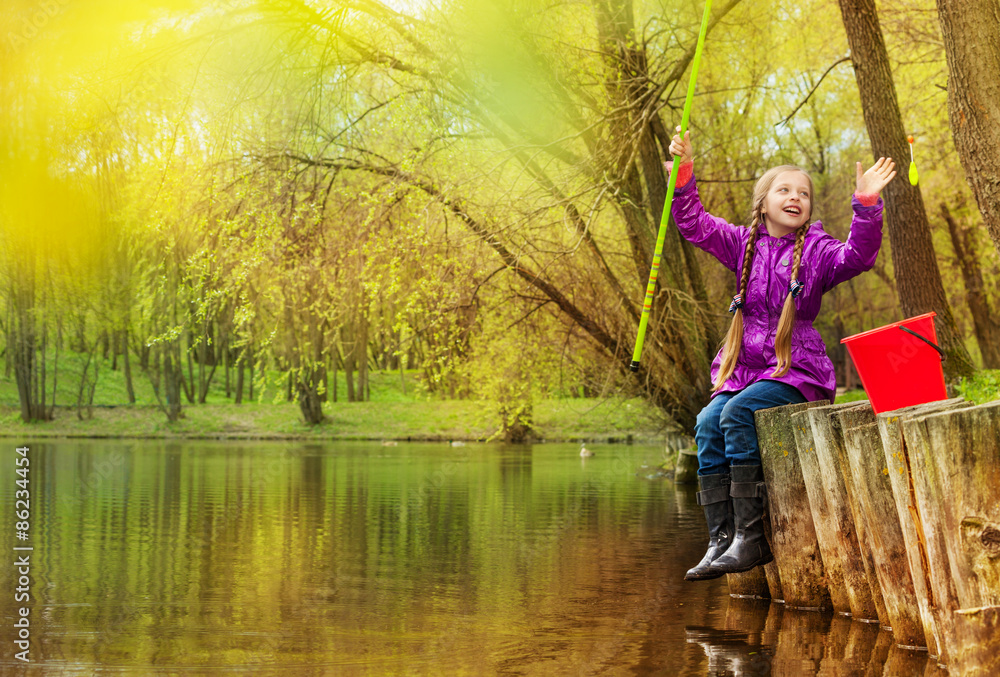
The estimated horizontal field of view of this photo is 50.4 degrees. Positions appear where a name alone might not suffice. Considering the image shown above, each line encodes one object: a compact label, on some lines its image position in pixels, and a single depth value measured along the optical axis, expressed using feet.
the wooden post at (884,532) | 13.76
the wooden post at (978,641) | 10.87
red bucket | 12.78
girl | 15.87
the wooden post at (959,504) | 11.00
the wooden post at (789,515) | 15.92
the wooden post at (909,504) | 12.30
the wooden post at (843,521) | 14.90
